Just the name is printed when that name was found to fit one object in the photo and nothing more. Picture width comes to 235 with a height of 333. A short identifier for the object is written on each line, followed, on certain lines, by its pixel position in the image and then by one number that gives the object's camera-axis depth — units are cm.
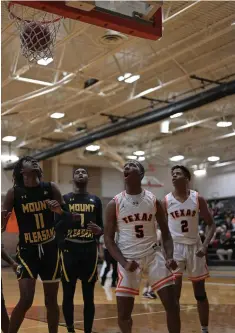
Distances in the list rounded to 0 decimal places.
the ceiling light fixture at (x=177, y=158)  2554
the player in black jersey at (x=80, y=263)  568
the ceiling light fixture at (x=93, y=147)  2320
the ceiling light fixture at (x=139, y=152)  2490
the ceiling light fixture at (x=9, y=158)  2538
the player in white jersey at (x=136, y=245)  427
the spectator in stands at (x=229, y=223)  2155
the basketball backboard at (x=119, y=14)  429
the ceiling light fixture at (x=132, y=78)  1491
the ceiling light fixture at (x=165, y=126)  2075
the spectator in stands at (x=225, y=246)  2045
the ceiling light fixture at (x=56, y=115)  1905
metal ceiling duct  1427
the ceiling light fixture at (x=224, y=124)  1883
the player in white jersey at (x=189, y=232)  556
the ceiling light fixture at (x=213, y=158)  2335
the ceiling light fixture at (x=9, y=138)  2071
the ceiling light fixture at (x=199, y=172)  2435
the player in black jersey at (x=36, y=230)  478
